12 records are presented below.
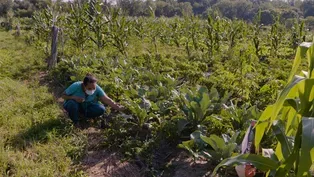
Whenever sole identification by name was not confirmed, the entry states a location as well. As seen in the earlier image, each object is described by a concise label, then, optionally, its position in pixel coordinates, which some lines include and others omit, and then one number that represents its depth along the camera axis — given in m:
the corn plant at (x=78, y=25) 8.67
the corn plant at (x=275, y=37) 8.40
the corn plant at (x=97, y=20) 8.12
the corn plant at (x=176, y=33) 10.68
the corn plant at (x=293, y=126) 1.36
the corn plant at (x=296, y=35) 8.38
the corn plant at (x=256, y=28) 7.78
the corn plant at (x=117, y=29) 8.30
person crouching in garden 4.12
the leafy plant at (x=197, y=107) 3.44
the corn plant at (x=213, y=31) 8.04
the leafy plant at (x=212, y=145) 2.70
